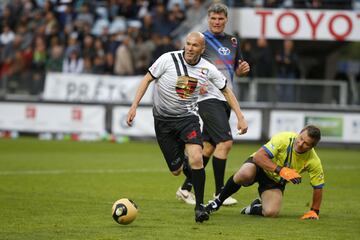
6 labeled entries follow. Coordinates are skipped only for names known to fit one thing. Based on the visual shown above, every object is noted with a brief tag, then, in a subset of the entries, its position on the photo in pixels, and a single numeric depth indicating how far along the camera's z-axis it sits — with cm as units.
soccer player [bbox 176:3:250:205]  2192
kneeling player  1855
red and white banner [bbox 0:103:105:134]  4784
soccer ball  1750
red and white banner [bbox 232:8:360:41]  4859
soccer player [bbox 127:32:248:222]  1892
